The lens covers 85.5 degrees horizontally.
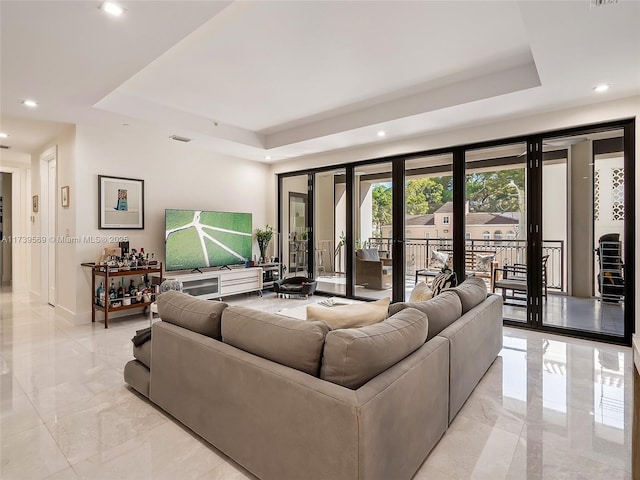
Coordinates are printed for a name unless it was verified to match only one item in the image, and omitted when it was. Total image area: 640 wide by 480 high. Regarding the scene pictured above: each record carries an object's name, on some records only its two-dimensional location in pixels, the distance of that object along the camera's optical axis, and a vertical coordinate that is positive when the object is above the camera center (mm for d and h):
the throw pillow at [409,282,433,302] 2852 -456
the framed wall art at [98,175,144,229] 4594 +527
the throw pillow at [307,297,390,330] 1907 -426
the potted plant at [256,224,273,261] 6577 +19
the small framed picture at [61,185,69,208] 4547 +596
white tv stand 5191 -666
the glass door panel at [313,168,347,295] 6214 +173
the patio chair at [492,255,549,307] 4227 -542
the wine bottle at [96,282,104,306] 4418 -704
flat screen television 5113 +23
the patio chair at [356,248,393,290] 5715 -516
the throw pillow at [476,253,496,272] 4698 -322
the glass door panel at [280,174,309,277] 6703 +289
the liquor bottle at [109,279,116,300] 4406 -664
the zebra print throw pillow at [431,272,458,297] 3102 -401
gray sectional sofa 1330 -665
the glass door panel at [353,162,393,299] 5578 +154
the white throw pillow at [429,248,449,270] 5012 -311
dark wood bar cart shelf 4236 -449
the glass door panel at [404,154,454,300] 4922 +322
